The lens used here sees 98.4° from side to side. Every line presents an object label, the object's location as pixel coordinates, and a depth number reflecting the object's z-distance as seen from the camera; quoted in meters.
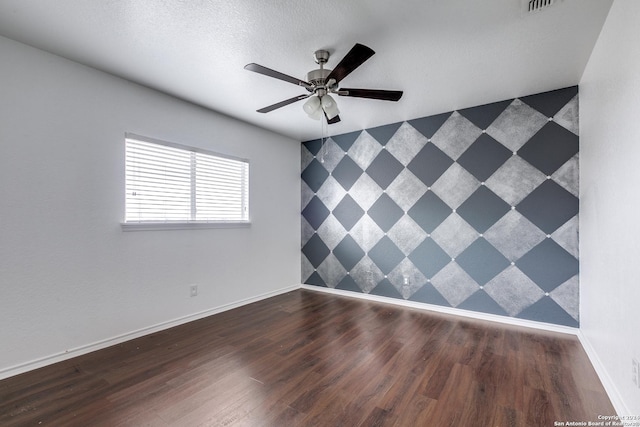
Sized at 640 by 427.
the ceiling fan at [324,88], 1.95
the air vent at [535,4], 1.69
